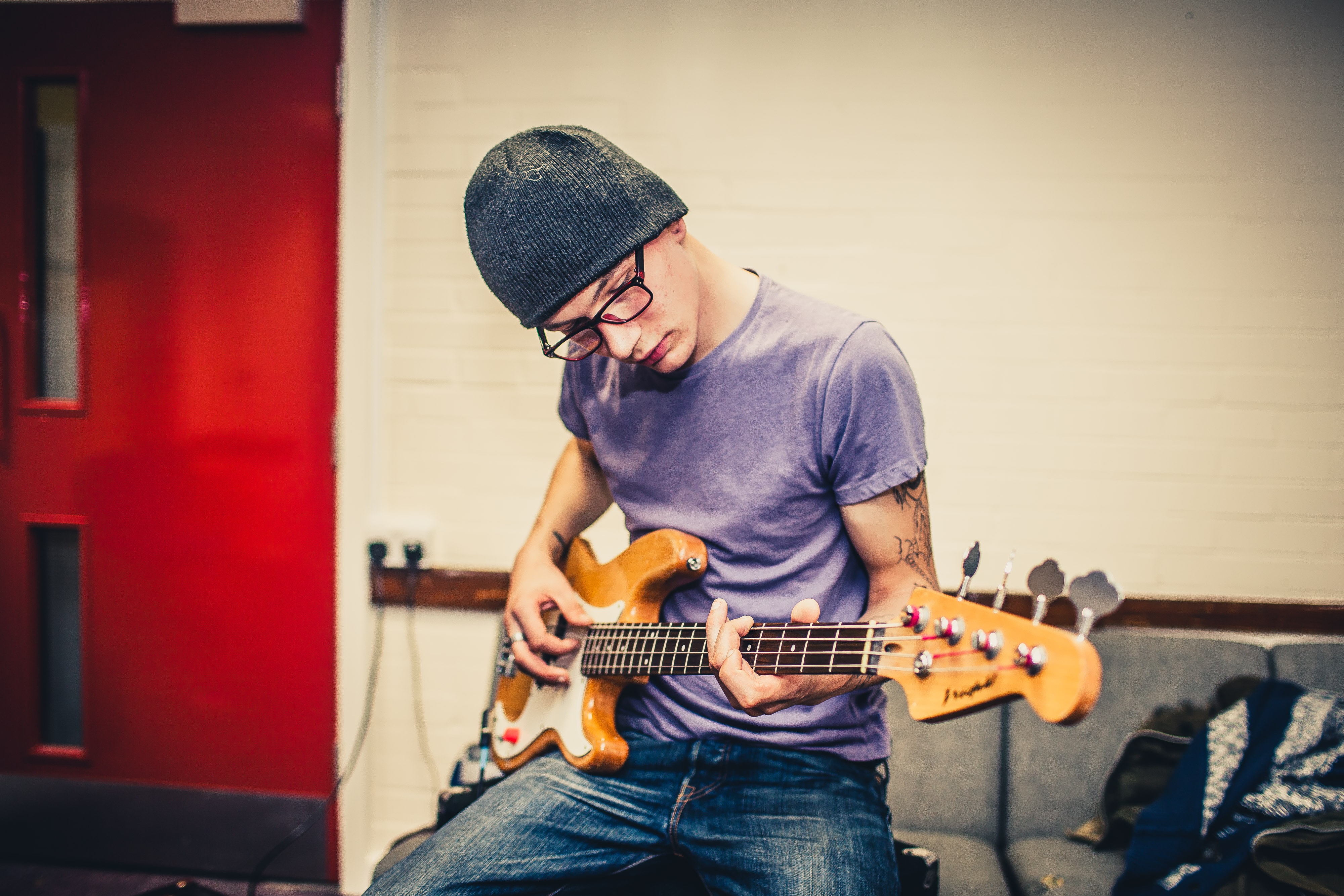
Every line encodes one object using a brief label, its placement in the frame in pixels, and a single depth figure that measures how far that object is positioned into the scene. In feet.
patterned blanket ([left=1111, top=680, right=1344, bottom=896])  5.03
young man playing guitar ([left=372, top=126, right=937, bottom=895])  3.73
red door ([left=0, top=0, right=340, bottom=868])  7.09
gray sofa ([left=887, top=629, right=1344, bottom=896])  6.21
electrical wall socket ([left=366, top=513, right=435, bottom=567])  7.18
